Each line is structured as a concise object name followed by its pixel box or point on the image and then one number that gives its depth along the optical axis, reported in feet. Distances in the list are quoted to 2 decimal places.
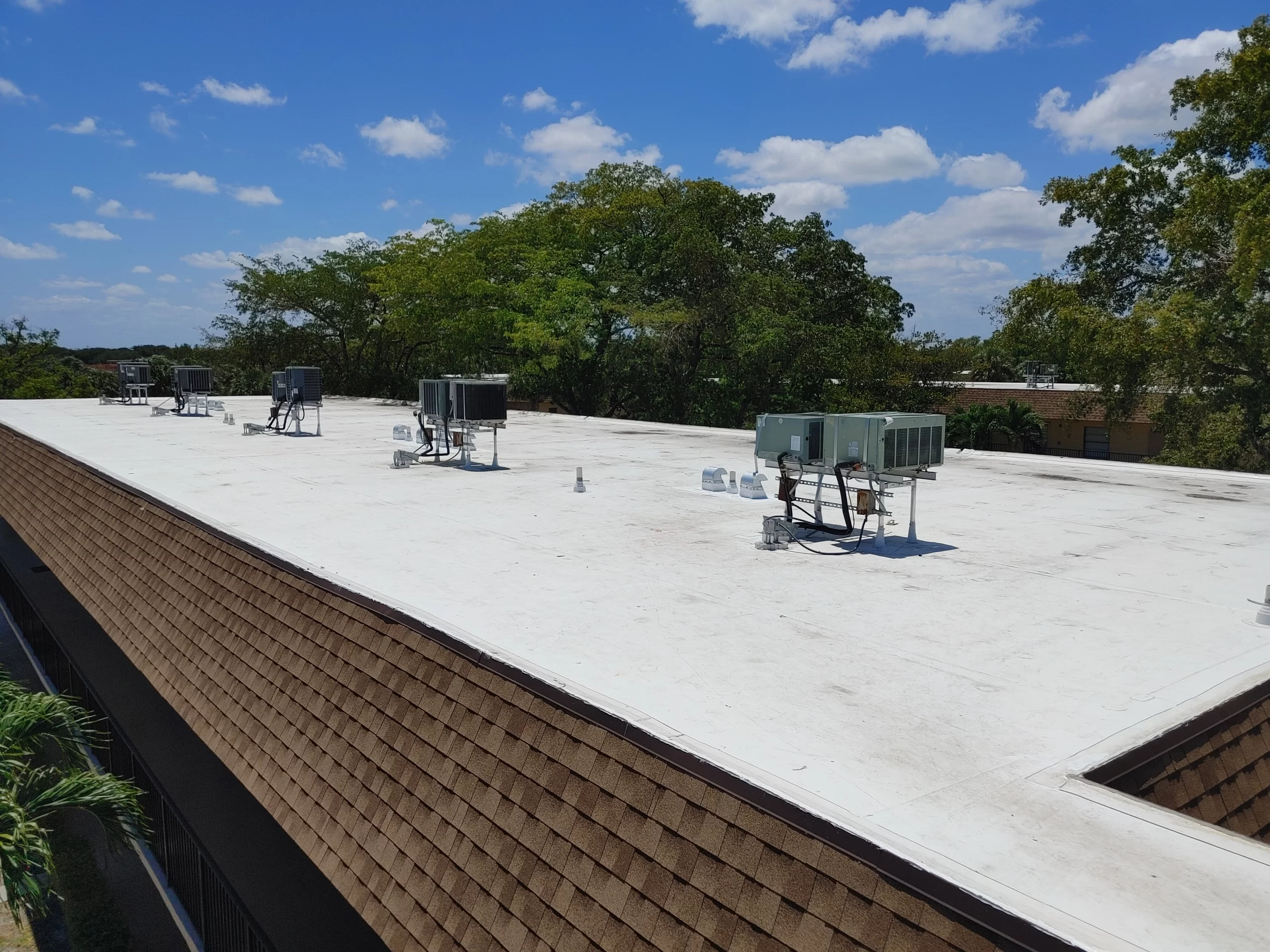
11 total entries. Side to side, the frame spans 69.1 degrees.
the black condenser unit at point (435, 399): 60.29
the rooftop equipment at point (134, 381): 117.60
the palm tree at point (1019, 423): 139.44
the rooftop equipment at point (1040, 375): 178.50
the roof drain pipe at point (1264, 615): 26.61
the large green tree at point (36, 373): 189.47
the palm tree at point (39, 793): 27.17
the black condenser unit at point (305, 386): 80.18
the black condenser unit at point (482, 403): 58.44
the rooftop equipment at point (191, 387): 100.07
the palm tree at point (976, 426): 136.26
